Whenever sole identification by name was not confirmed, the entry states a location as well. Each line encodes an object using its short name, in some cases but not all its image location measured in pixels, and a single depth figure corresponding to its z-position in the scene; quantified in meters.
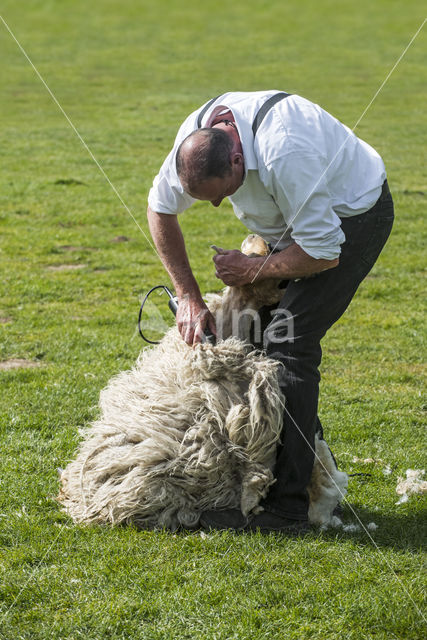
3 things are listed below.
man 7.36
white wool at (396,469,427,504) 8.95
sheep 8.12
